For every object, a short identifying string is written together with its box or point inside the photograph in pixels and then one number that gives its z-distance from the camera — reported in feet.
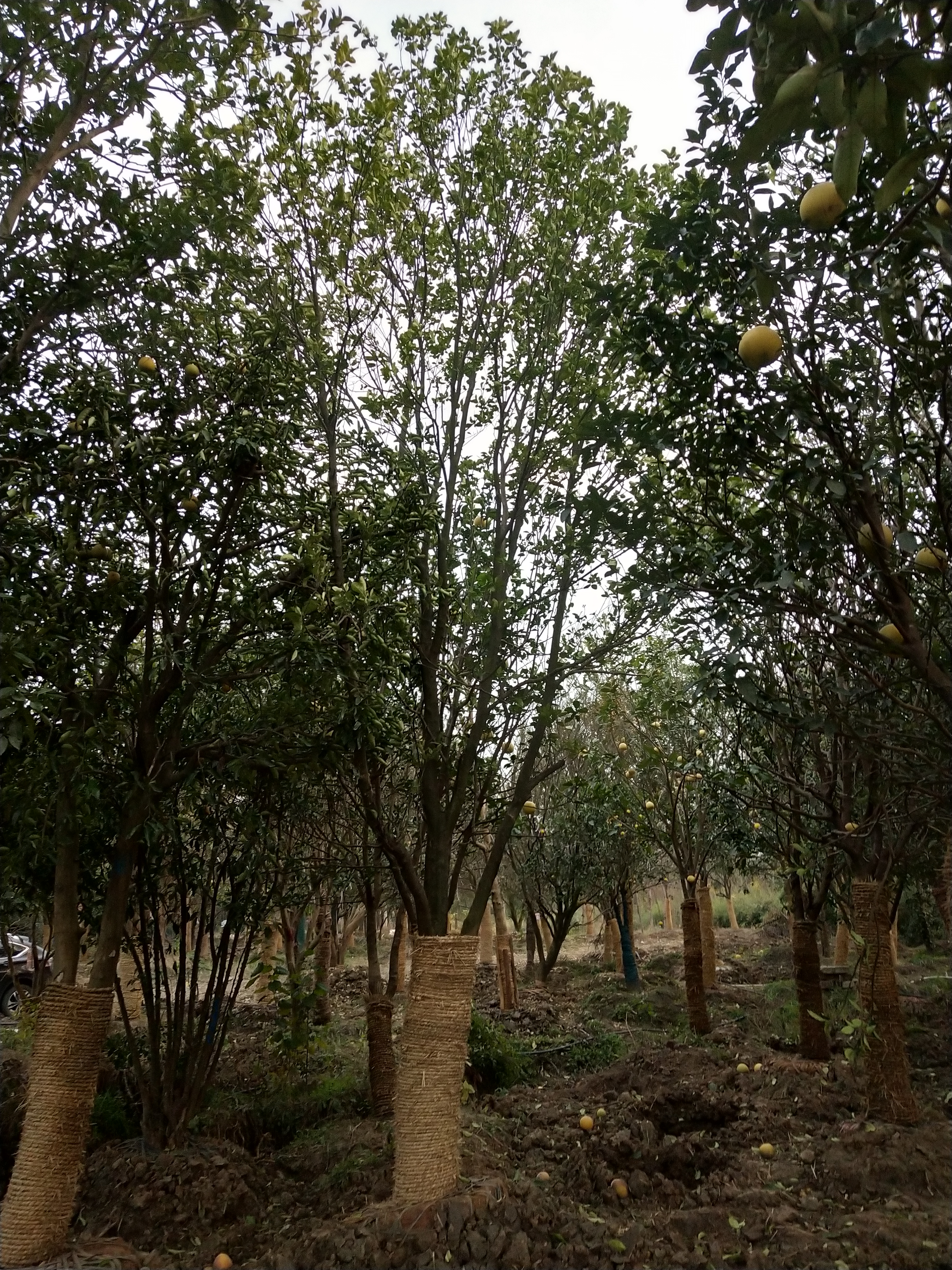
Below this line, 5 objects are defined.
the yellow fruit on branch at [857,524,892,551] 9.18
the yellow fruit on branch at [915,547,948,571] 9.18
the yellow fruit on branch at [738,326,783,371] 8.14
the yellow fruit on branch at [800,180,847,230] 5.98
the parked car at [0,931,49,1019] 33.91
